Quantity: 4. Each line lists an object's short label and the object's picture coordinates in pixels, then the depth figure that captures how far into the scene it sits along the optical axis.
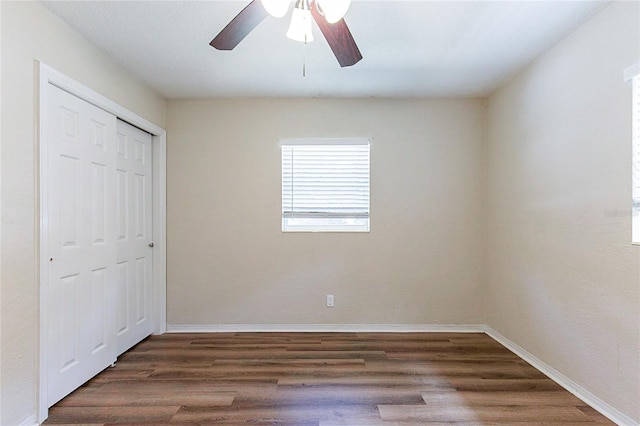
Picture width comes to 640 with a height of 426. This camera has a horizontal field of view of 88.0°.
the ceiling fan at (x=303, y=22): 1.45
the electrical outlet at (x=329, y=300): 3.51
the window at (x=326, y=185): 3.56
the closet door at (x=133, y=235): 2.88
